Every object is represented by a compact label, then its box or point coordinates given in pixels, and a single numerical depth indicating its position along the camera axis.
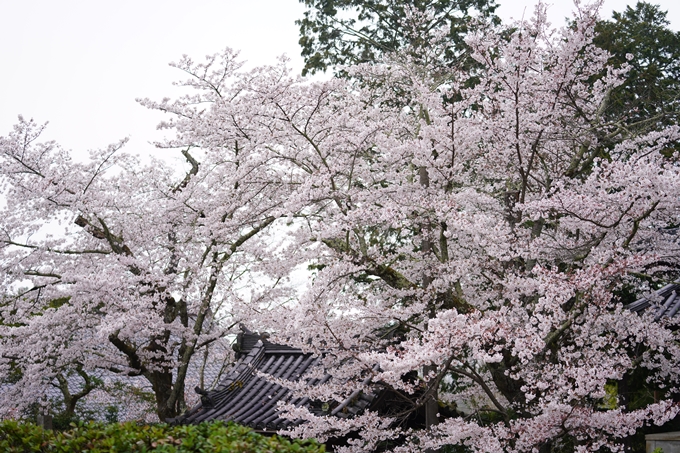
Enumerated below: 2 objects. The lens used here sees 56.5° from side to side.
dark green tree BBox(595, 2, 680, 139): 15.20
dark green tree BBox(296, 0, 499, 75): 15.93
